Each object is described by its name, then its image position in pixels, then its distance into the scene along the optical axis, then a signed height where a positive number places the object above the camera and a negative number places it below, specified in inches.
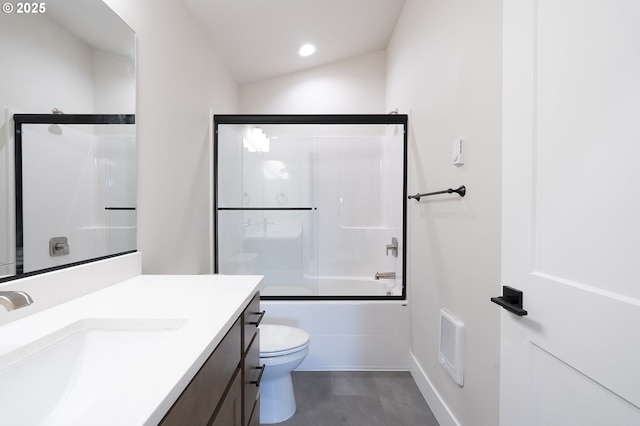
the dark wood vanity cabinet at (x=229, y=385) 21.2 -17.1
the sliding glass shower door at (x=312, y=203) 91.6 +2.3
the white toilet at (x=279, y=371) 59.4 -34.0
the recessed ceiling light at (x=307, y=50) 103.3 +58.7
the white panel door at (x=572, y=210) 19.6 +0.1
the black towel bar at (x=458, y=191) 51.9 +3.7
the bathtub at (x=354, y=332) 82.8 -35.1
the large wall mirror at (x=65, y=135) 29.5 +9.1
